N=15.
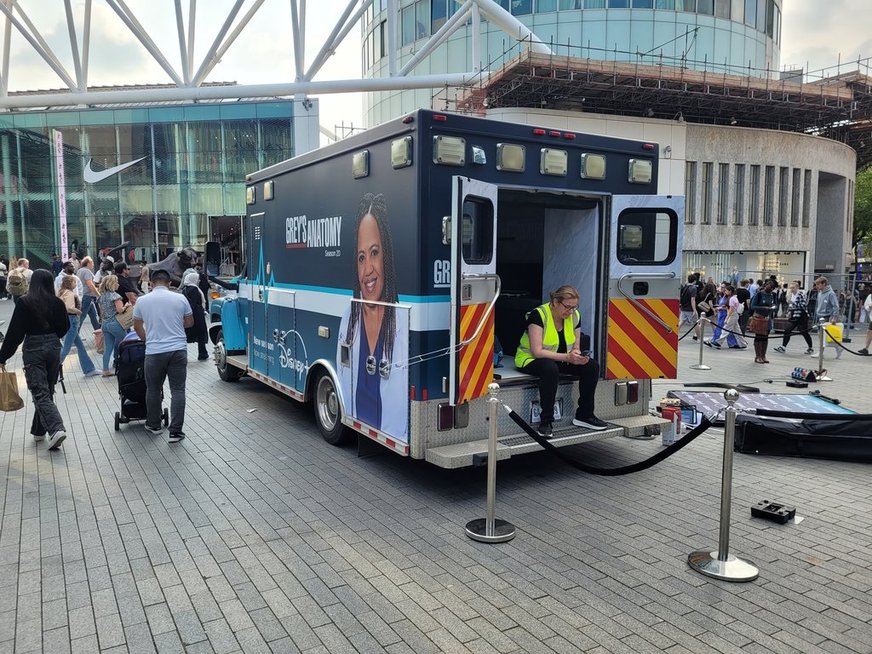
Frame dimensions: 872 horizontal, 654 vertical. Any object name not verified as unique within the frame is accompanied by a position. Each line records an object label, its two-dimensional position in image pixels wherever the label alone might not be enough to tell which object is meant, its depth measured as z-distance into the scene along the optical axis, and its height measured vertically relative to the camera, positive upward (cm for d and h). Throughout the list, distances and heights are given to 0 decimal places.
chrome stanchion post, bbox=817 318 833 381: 1161 -167
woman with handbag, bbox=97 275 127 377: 1052 -78
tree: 5353 +437
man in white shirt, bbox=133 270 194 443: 723 -85
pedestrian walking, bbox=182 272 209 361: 1301 -97
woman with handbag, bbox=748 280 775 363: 1319 -146
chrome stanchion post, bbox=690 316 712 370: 1277 -203
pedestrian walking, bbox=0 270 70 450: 657 -81
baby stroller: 793 -143
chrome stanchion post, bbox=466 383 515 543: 475 -179
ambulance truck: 543 -12
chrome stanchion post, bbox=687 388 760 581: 421 -193
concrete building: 3017 +760
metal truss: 3070 +986
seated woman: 598 -87
